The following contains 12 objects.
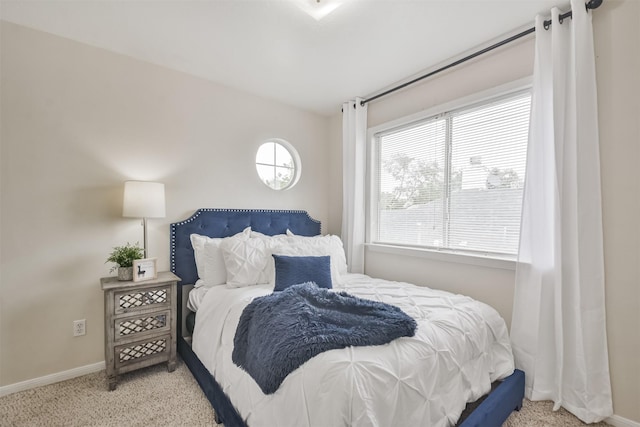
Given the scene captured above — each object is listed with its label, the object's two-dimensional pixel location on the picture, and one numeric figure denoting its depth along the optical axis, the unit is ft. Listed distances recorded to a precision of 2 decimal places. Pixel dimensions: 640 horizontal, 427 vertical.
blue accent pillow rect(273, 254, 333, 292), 7.13
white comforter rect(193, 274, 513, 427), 3.57
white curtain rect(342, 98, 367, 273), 10.69
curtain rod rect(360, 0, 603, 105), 5.81
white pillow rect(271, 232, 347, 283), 8.03
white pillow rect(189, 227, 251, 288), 7.86
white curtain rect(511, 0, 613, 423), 5.77
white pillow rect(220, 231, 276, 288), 7.56
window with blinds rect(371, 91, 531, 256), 7.30
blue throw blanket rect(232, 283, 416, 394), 4.10
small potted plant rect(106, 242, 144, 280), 7.03
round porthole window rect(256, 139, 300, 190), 10.80
